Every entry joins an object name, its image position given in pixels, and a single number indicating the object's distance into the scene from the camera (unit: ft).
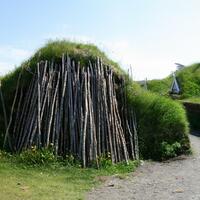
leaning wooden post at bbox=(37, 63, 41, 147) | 26.62
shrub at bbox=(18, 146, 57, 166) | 25.35
